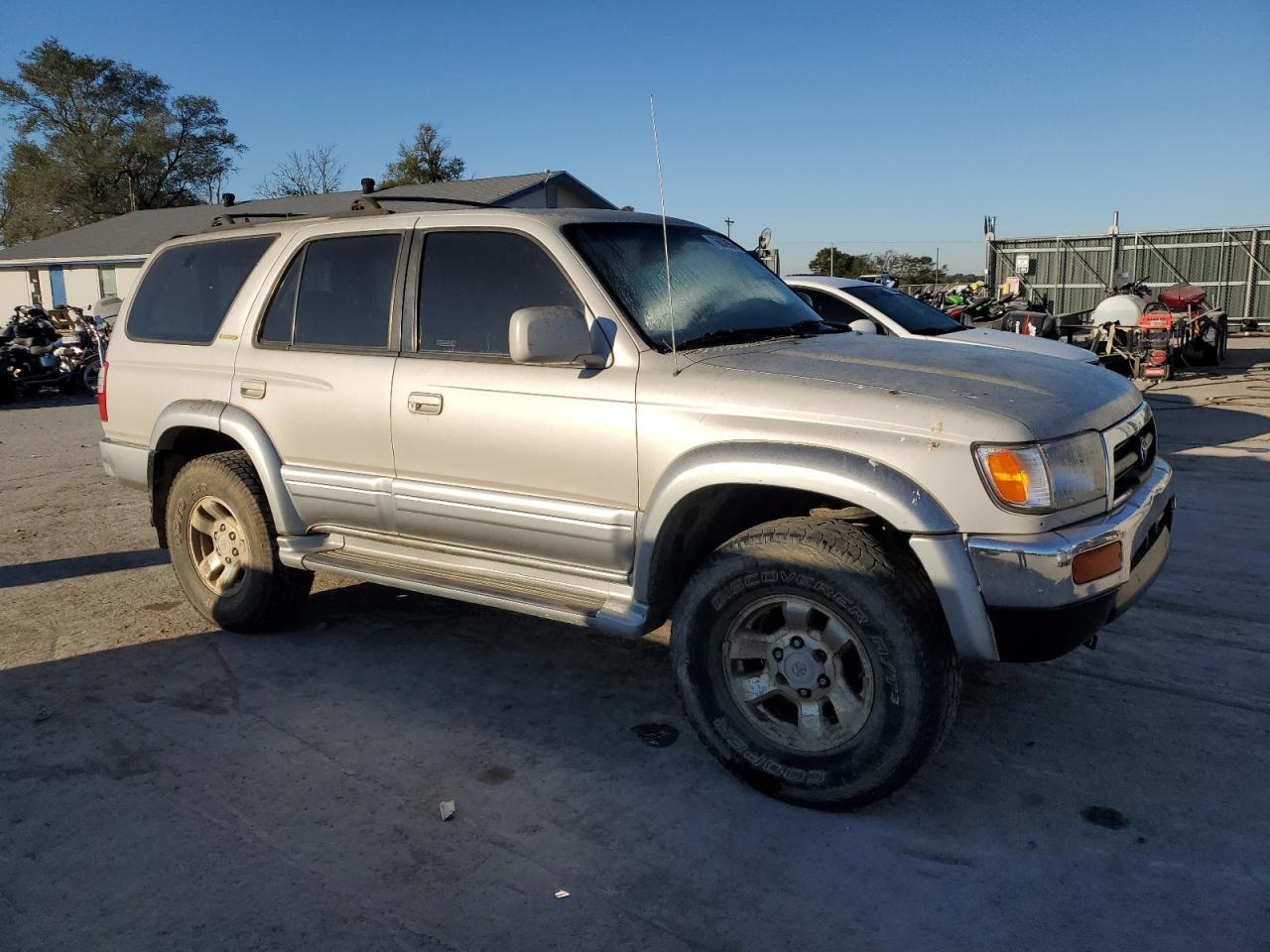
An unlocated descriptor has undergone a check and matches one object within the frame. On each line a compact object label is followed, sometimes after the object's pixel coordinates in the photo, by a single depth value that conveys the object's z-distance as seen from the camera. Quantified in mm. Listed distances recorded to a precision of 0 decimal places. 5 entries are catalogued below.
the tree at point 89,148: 50000
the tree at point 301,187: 54406
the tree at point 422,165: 48219
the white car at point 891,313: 8102
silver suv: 2846
